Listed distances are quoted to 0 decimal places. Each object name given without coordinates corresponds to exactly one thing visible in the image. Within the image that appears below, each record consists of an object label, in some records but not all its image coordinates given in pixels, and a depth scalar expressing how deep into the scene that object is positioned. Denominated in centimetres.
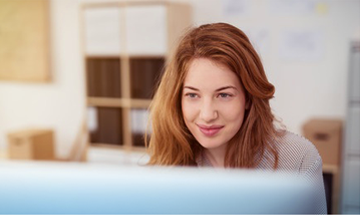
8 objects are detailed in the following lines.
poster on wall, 409
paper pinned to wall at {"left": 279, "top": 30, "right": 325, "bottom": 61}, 317
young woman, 97
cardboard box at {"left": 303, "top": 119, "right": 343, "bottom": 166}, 284
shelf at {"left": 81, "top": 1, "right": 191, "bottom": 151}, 329
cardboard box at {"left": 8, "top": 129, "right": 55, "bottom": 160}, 356
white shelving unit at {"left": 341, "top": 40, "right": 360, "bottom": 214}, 274
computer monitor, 41
